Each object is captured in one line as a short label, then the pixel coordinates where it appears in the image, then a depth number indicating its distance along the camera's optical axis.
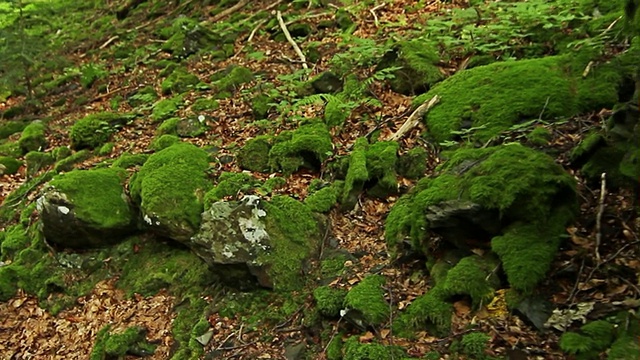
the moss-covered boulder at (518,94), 5.98
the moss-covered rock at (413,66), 7.92
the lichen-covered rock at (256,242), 5.59
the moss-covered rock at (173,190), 6.35
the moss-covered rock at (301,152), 7.12
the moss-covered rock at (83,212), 6.77
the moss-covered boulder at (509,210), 4.20
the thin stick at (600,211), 4.08
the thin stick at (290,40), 10.18
